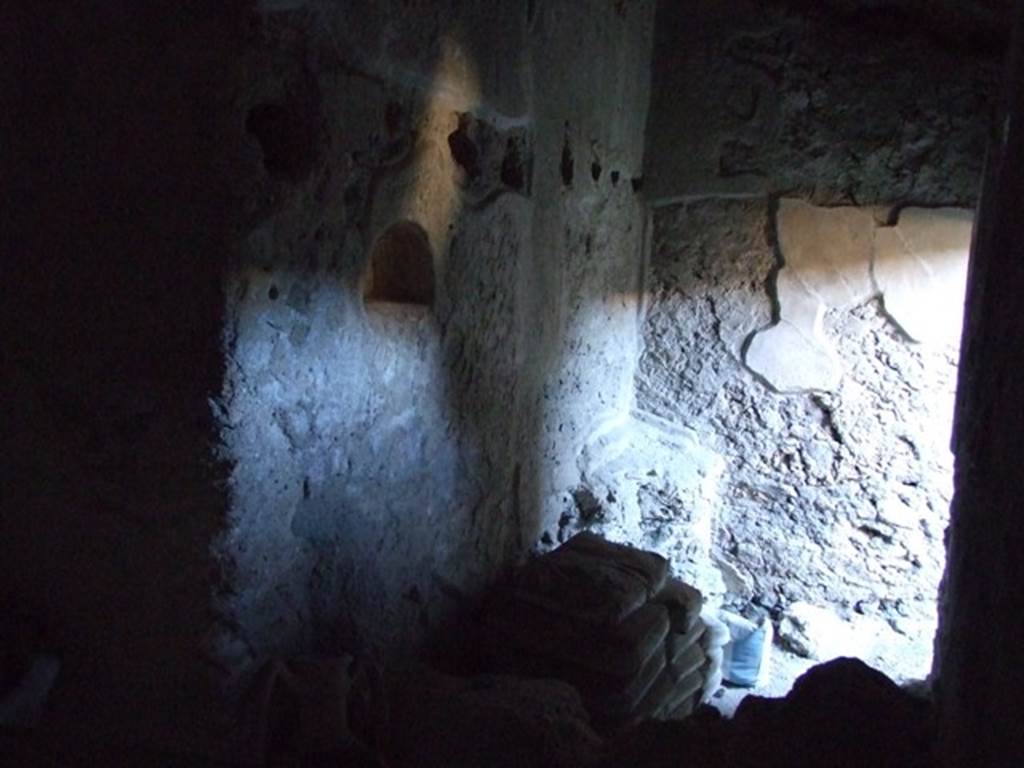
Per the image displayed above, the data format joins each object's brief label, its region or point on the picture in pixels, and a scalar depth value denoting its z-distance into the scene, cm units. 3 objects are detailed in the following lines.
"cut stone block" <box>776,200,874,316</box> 282
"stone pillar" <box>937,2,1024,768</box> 72
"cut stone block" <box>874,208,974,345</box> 272
